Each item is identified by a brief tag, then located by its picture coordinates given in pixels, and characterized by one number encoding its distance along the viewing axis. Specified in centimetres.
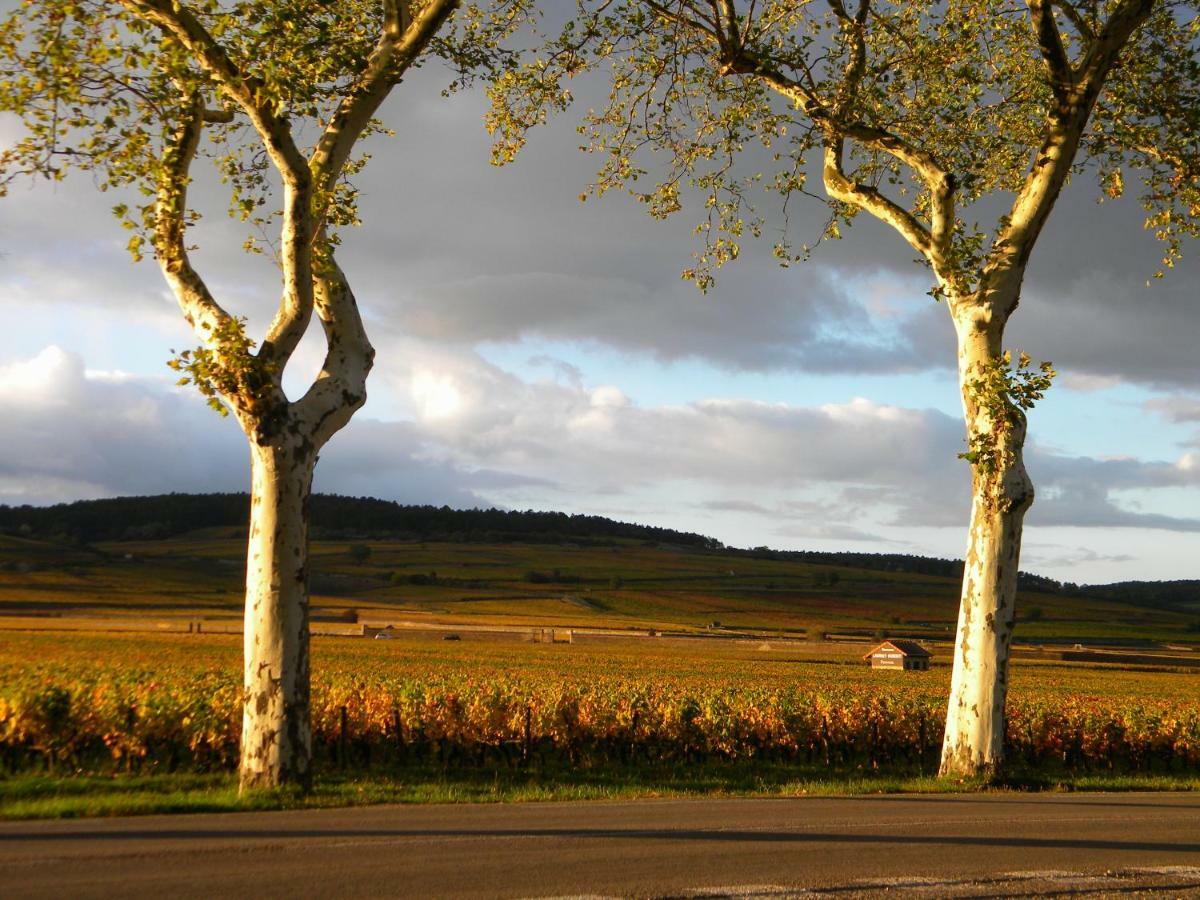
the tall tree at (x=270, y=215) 1387
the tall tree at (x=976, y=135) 1727
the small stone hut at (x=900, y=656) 8312
